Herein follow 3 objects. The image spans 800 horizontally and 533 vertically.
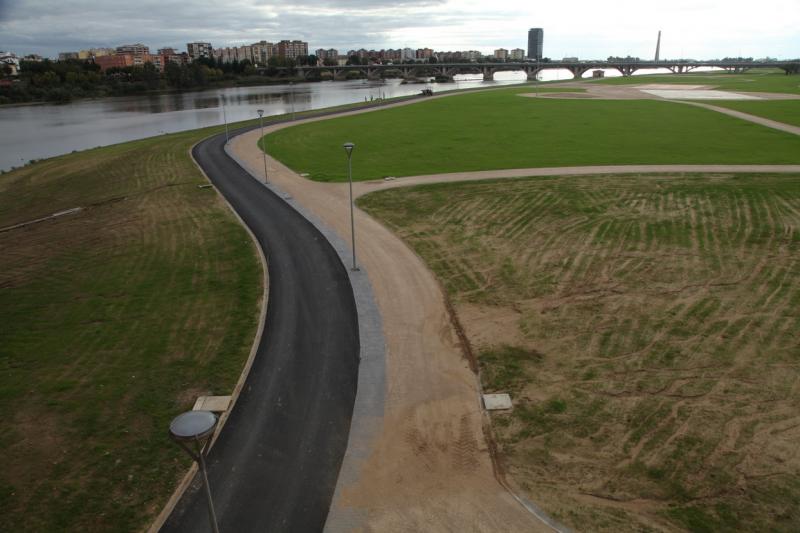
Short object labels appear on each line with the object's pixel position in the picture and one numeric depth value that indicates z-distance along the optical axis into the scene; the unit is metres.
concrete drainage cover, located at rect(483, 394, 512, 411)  15.02
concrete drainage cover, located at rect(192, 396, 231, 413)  15.21
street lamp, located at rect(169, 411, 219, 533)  8.20
